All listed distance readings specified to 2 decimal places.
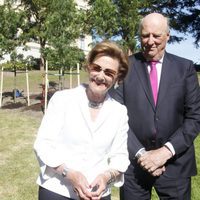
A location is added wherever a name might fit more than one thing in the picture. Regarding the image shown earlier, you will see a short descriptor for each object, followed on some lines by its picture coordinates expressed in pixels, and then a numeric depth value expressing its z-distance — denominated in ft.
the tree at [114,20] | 32.83
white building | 90.27
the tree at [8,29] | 36.54
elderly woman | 6.14
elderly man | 7.85
